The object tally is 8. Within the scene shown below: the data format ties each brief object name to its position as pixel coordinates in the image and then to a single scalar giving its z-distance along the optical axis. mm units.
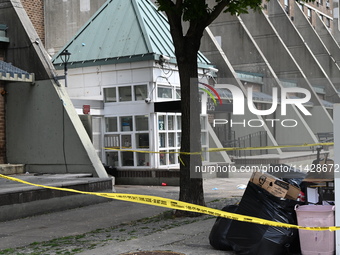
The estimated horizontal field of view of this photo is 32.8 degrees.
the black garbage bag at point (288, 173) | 8031
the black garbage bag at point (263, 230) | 7297
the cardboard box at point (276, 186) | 7586
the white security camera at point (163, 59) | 17141
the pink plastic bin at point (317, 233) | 7125
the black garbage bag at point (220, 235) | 7934
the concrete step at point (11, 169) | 15507
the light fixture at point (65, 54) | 16414
